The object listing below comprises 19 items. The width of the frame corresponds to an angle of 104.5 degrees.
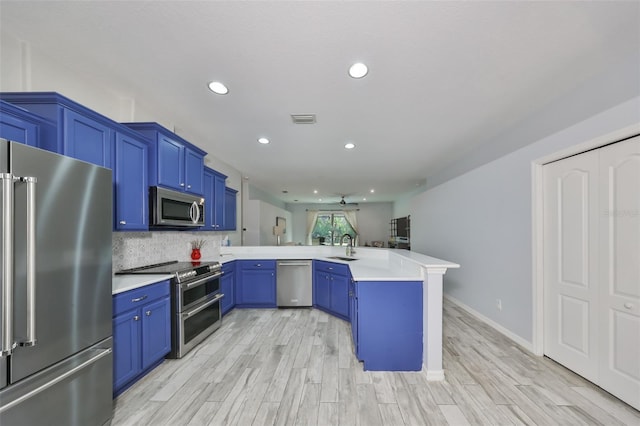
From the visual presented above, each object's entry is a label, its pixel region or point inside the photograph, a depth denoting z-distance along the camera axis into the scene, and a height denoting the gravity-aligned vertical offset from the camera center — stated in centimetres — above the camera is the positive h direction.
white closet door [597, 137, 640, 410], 186 -44
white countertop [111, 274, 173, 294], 200 -58
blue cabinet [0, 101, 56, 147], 150 +60
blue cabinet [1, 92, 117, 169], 171 +70
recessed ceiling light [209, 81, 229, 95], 217 +116
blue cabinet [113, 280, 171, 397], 194 -101
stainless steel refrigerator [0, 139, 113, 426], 115 -39
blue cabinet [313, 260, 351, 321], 362 -112
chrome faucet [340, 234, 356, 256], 424 -61
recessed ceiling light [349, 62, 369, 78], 190 +116
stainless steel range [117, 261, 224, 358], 256 -96
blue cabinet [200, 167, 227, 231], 384 +27
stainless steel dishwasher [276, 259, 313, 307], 421 -120
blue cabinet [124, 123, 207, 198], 256 +65
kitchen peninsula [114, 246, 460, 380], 226 -83
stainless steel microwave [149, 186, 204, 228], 254 +9
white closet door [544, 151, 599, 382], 217 -45
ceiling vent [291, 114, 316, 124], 276 +111
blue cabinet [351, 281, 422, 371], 236 -106
